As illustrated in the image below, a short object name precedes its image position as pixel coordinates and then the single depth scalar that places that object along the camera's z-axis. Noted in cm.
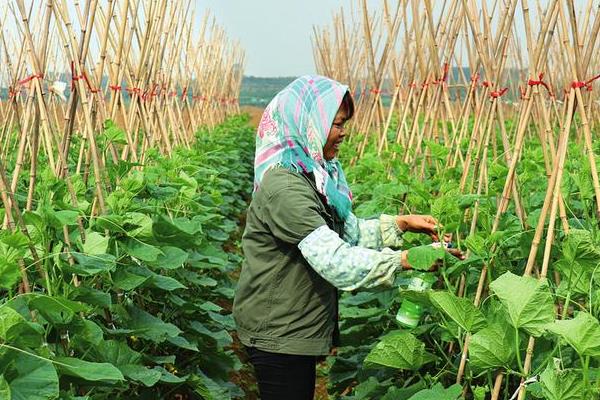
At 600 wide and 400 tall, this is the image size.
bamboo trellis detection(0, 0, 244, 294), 250
